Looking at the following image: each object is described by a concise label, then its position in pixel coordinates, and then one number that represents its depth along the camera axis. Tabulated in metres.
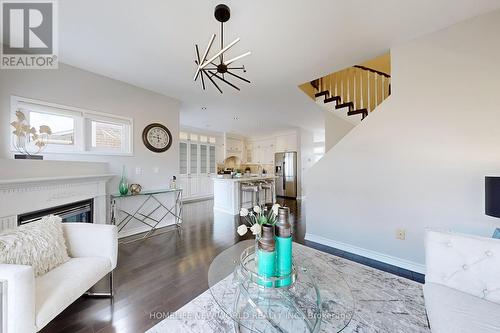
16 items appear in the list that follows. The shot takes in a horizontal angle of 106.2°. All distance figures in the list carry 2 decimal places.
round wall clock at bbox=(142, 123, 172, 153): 3.46
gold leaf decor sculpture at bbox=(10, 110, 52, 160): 2.16
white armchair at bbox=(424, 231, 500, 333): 1.00
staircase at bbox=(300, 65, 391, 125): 3.34
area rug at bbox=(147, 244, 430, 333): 1.35
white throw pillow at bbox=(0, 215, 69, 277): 1.20
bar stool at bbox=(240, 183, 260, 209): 4.89
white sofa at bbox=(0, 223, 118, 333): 0.97
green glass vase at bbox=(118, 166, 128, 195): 3.01
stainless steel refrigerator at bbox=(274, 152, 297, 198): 6.86
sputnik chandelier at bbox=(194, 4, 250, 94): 1.64
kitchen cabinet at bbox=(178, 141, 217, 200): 6.42
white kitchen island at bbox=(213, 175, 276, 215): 4.73
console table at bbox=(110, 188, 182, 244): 3.12
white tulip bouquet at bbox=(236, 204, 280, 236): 1.29
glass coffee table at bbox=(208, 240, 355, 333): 1.23
